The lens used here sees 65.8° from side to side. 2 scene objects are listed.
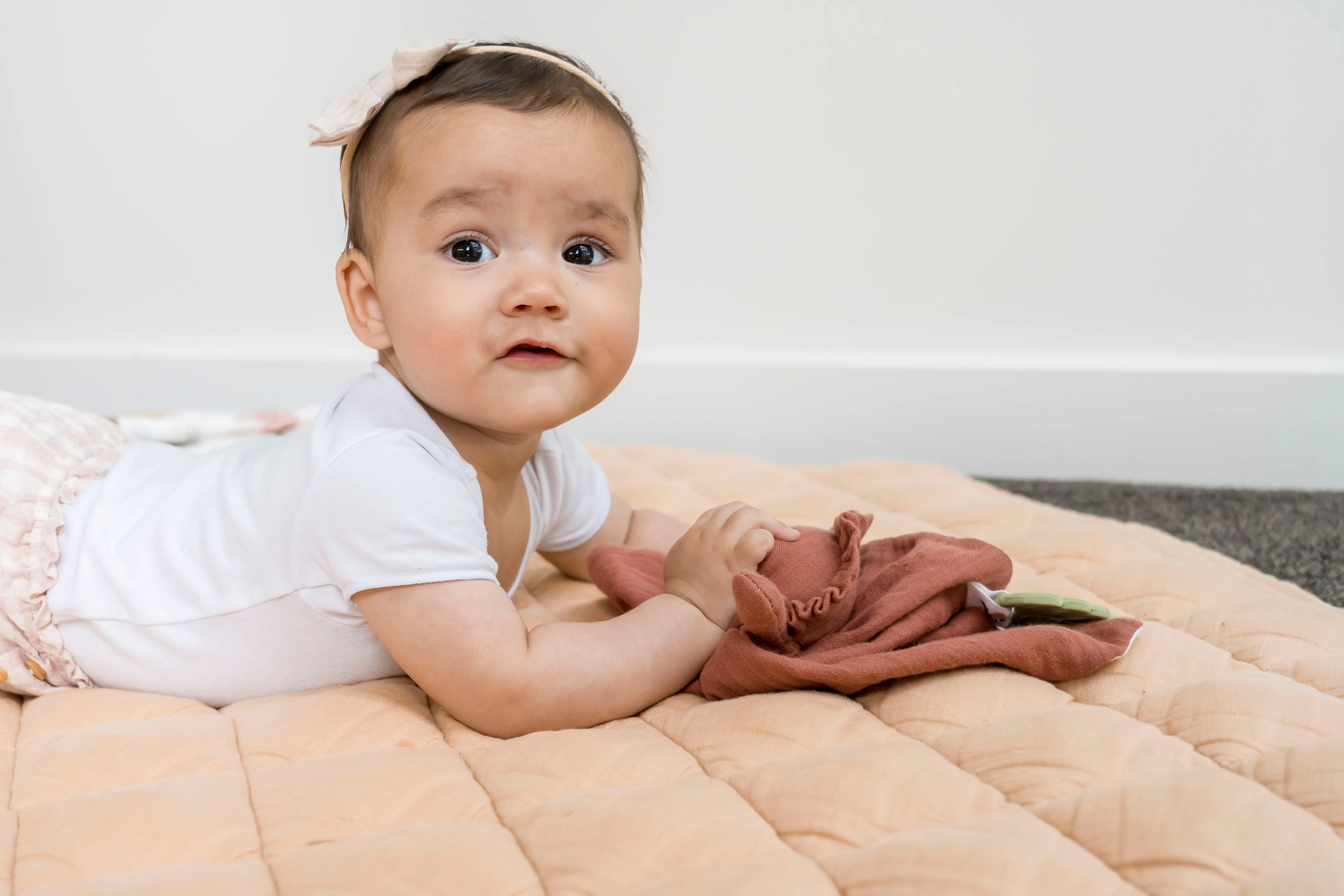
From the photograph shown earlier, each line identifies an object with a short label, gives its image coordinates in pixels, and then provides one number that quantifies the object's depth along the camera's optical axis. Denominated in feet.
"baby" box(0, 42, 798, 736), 2.40
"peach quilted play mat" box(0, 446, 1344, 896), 1.73
